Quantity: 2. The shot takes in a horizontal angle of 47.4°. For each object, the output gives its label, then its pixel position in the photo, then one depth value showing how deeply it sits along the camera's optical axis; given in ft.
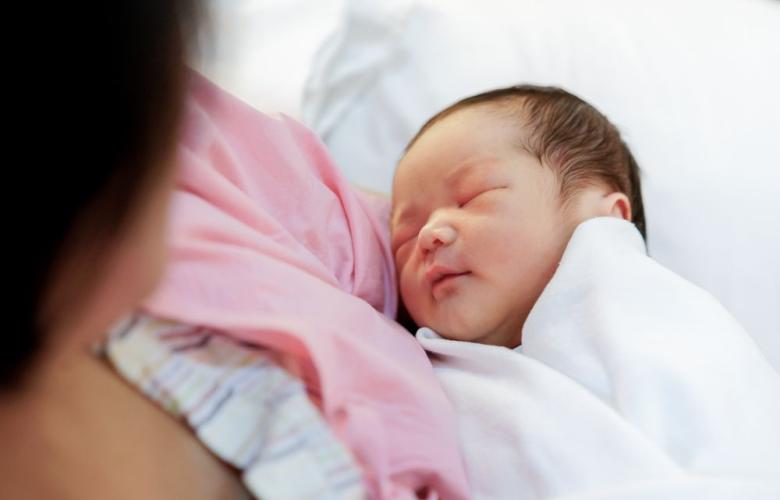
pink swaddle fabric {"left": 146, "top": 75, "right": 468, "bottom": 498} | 2.12
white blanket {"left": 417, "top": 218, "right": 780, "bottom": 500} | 2.28
